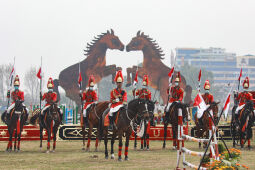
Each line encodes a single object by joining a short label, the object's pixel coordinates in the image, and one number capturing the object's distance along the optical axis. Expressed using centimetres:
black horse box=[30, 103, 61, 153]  2008
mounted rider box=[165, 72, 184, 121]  2088
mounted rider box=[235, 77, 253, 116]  2161
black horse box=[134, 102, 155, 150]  1622
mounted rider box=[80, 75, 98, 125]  2133
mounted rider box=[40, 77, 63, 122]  2053
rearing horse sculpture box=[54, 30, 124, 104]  5028
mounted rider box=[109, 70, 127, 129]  1716
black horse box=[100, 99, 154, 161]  1636
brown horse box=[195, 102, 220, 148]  1994
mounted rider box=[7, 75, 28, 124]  2058
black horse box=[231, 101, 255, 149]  2139
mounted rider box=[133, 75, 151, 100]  2067
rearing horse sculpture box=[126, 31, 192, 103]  5044
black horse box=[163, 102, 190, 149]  2009
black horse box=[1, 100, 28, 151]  2031
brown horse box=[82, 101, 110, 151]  2062
